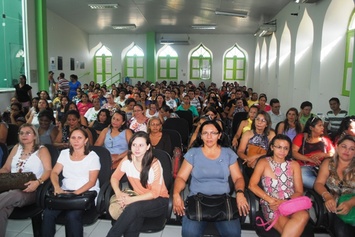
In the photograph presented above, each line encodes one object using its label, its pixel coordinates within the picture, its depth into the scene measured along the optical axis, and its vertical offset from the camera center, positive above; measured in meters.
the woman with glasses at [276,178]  2.65 -0.82
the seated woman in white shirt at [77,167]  2.91 -0.82
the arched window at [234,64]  17.49 +0.79
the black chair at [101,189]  2.72 -0.97
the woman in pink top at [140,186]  2.55 -0.91
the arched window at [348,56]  6.32 +0.48
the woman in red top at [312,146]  3.60 -0.75
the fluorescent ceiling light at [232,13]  9.52 +1.92
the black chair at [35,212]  2.74 -1.15
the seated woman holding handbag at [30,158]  3.05 -0.78
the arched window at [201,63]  17.75 +0.83
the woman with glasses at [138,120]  4.95 -0.65
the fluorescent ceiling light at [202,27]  14.15 +2.27
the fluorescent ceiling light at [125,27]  14.49 +2.28
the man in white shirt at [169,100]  8.27 -0.56
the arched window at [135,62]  18.11 +0.84
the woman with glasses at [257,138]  3.76 -0.68
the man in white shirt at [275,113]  6.03 -0.62
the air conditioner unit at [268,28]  11.20 +1.75
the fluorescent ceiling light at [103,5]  10.45 +2.30
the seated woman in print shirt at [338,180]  2.54 -0.84
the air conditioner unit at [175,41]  17.05 +1.90
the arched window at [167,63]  17.88 +0.81
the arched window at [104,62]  18.09 +0.81
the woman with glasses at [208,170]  2.69 -0.76
